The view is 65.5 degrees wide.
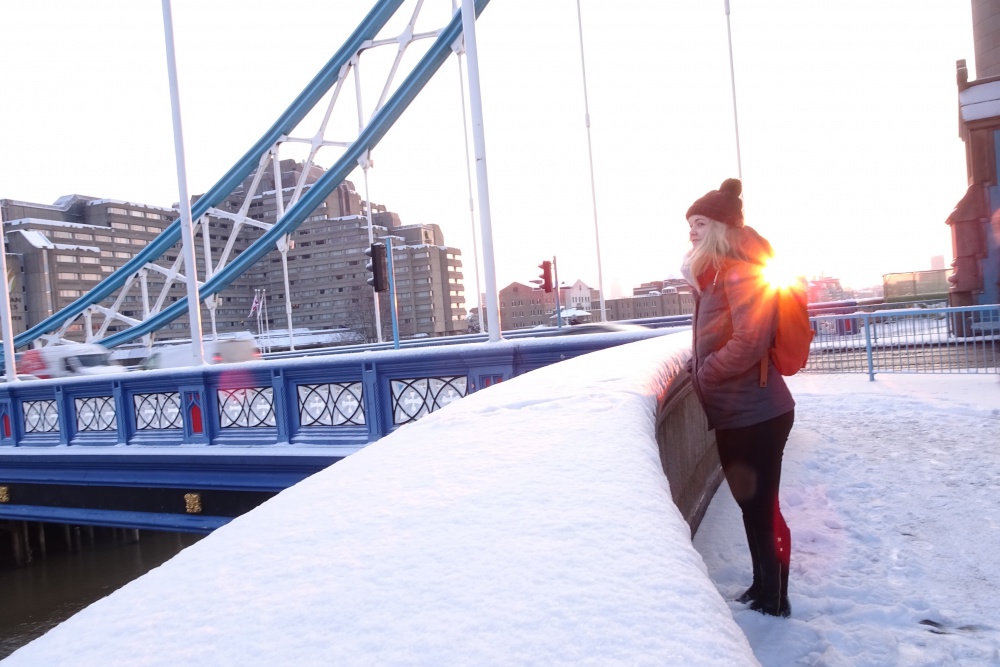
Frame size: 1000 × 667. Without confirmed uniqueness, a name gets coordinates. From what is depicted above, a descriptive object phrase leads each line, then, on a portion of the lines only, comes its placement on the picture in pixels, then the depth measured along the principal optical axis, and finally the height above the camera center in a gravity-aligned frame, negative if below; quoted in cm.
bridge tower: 1727 +169
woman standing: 268 -19
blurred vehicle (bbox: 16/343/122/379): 1973 -19
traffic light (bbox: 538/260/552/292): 1791 +97
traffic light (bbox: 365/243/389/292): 1273 +103
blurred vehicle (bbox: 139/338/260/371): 1781 -25
